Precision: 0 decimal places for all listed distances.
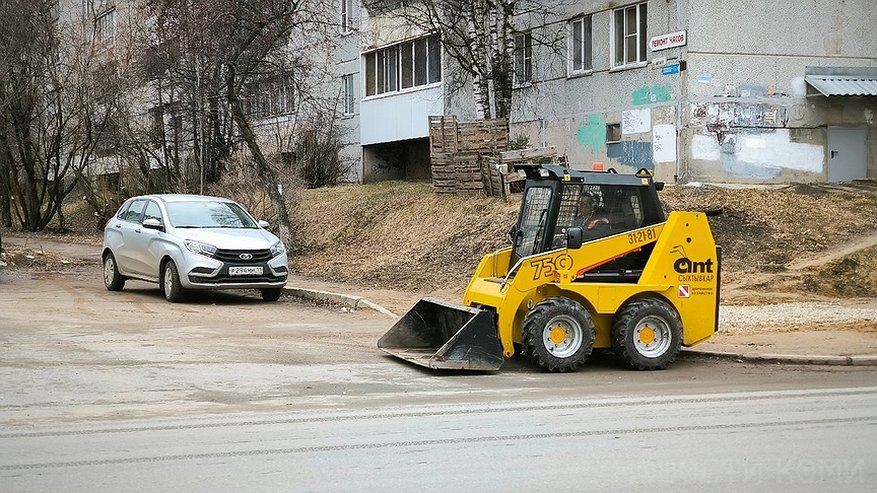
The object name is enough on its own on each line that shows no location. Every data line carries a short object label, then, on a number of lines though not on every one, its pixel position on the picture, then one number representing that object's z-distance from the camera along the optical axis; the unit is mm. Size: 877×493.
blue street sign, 27578
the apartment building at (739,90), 27312
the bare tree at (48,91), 35812
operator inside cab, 12555
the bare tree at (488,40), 29797
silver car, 18609
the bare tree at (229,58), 28766
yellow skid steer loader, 12016
